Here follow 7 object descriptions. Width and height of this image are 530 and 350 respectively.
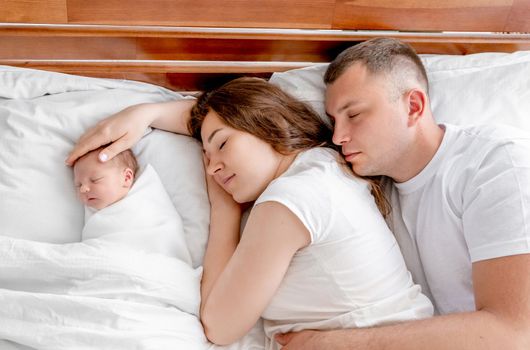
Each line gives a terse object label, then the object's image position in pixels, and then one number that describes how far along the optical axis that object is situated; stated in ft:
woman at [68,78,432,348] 4.08
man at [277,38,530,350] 3.98
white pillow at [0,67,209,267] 4.48
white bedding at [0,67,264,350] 3.85
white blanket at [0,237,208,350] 3.79
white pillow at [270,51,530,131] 5.22
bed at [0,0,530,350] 3.98
